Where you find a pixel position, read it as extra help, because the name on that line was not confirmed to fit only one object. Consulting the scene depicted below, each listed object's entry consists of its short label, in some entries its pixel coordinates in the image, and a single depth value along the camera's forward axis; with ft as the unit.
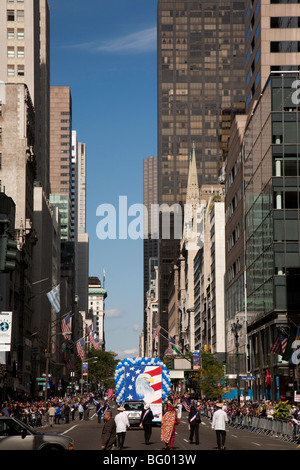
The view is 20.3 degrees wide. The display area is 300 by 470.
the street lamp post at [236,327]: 238.85
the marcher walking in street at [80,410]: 249.75
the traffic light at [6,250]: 69.65
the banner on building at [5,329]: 189.37
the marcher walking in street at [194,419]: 119.85
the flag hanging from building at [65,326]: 277.87
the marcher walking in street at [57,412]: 219.20
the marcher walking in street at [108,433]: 88.48
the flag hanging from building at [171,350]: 373.91
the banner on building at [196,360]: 375.66
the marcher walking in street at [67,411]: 228.02
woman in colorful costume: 105.19
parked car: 76.48
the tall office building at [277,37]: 312.91
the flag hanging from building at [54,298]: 238.89
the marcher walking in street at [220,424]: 106.11
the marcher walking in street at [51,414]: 203.43
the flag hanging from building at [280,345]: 220.64
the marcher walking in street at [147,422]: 118.42
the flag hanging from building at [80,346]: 329.23
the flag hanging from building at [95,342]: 442.09
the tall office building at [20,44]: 460.14
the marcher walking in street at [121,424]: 103.55
